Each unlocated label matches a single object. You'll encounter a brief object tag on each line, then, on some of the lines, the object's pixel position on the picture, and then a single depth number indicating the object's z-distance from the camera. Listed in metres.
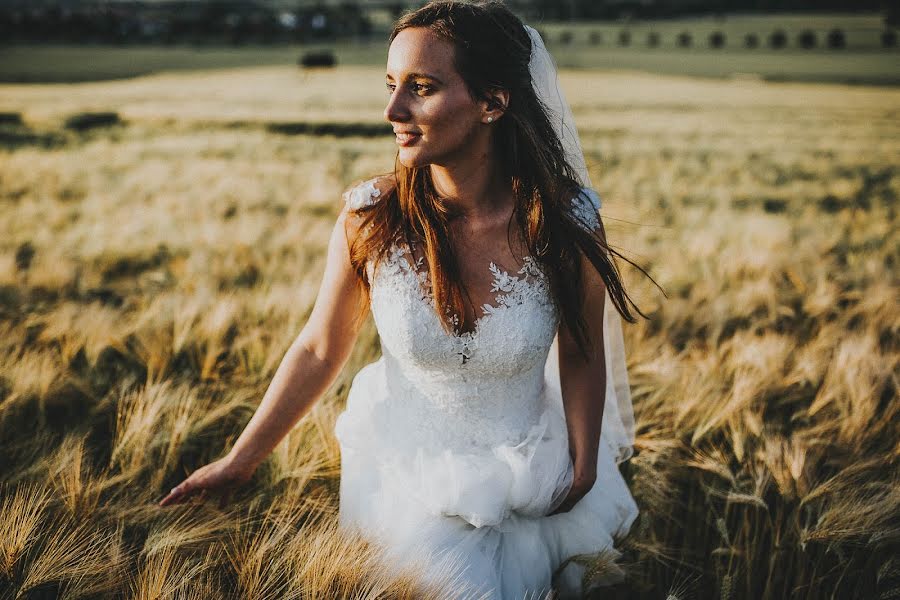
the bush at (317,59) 27.39
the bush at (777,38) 42.75
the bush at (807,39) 41.03
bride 1.60
